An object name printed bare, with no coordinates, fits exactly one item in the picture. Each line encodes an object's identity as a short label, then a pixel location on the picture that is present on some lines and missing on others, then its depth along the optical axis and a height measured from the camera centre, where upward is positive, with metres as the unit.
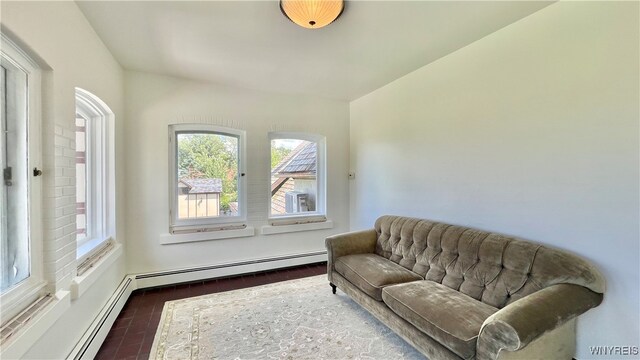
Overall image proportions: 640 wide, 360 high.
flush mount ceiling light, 1.66 +1.11
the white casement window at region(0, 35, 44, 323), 1.31 -0.01
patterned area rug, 1.96 -1.27
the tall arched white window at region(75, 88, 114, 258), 2.26 +0.10
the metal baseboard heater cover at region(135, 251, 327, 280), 3.11 -1.11
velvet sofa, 1.43 -0.80
